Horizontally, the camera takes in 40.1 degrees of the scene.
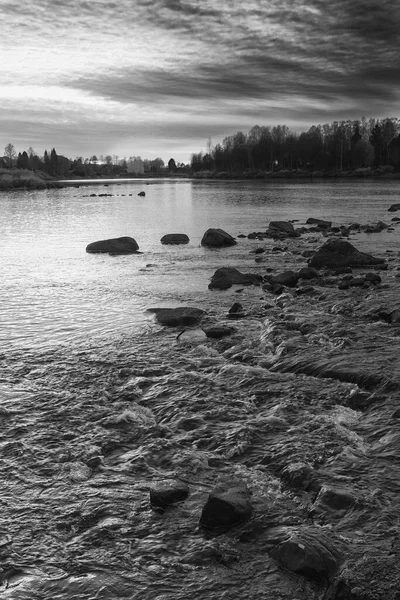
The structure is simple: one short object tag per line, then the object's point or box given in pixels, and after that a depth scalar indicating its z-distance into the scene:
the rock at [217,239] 31.14
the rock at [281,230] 35.16
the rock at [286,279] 20.05
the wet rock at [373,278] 19.39
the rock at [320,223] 39.25
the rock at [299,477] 7.04
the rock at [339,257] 23.30
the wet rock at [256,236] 34.34
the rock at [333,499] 6.54
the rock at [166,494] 6.65
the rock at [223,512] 6.21
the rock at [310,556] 5.39
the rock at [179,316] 14.89
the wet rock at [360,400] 9.58
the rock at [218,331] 13.67
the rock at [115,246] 29.09
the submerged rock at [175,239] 32.97
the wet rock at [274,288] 18.84
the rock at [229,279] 19.86
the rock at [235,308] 16.11
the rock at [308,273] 21.03
